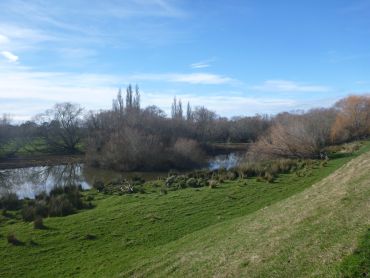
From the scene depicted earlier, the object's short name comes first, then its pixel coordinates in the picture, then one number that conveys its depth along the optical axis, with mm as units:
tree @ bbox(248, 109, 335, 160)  43381
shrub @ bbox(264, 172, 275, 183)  22722
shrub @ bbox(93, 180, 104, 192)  26594
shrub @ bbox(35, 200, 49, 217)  18969
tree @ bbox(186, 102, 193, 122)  116719
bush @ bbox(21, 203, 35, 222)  18125
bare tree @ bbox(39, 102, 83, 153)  79812
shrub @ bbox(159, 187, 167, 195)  21641
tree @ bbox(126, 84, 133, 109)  97688
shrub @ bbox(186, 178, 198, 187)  24047
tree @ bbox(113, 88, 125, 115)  93425
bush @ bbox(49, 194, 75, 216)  19047
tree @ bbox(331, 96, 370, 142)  58188
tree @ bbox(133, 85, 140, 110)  97694
